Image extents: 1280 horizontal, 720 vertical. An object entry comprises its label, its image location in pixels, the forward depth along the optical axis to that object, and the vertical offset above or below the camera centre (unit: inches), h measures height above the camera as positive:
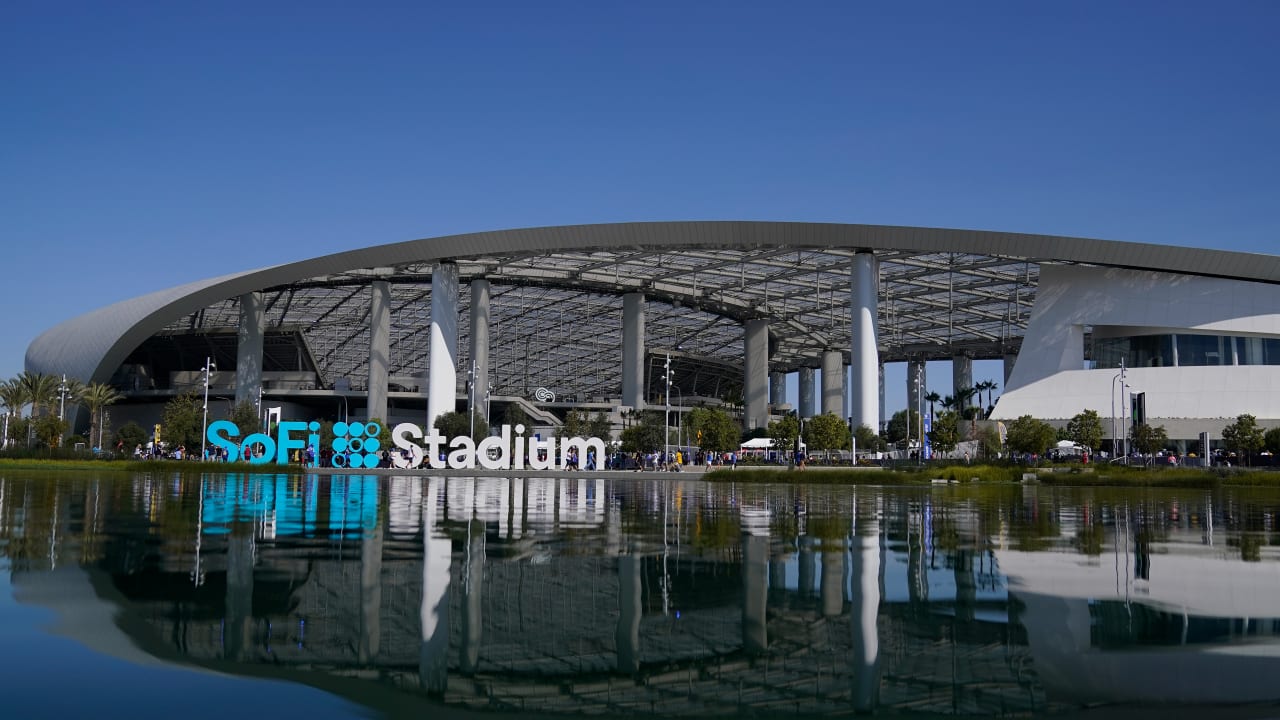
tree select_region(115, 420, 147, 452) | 2982.3 +5.3
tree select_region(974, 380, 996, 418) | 4040.1 +230.9
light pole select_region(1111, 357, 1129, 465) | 2092.8 +76.0
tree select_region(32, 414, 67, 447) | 2293.3 +16.5
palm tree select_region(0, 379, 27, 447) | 2659.9 +106.7
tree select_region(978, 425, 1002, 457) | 2199.8 +1.2
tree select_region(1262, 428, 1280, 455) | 1916.8 +6.7
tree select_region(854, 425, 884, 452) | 2249.0 +8.4
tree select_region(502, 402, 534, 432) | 3294.8 +80.4
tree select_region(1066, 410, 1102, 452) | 2021.4 +27.1
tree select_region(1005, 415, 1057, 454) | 2003.3 +13.7
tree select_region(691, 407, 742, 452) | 2475.4 +19.1
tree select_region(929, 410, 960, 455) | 2268.7 +16.4
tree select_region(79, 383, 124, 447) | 2721.5 +103.9
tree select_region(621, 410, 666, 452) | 2716.5 +5.8
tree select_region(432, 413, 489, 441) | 2373.3 +31.6
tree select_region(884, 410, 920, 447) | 3267.7 +48.6
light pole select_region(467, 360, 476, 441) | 2399.1 +112.9
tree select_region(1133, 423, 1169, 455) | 1953.7 +10.9
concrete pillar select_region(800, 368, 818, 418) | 4311.0 +214.2
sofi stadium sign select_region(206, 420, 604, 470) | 1979.6 -20.7
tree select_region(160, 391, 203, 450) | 2546.8 +28.5
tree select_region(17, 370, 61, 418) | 2637.8 +124.0
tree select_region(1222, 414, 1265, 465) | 1891.0 +15.8
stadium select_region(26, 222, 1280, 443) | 2206.0 +362.6
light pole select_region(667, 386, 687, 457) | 3142.2 +28.5
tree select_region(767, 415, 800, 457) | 2502.5 +18.1
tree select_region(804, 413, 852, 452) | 2322.1 +19.8
